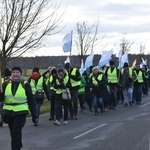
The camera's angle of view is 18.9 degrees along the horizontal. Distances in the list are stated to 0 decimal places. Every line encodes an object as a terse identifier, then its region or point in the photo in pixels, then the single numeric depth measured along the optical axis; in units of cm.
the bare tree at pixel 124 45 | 5721
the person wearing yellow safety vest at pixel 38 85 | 1365
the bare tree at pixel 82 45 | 3901
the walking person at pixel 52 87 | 1414
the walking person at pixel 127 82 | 1883
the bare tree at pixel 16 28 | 1739
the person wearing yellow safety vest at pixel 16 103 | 830
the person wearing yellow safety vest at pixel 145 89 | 2616
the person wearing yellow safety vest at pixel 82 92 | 1705
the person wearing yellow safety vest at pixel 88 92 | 1741
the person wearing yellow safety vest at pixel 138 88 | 2003
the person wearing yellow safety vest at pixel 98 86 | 1645
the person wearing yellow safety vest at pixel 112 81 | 1814
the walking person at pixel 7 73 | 1268
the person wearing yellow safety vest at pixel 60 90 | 1360
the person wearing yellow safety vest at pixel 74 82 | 1508
